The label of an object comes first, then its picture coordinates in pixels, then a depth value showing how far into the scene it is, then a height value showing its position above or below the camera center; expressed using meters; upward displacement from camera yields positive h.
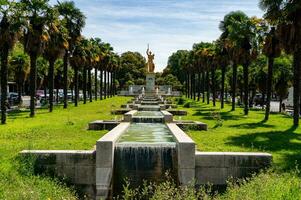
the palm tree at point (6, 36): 29.38 +3.14
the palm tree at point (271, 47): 32.91 +2.83
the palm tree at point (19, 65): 59.41 +2.66
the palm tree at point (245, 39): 38.97 +4.03
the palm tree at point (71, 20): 47.44 +6.68
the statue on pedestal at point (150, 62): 96.57 +5.10
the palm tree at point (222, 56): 51.83 +3.47
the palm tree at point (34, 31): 34.78 +3.99
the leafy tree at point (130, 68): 133.00 +5.38
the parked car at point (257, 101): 76.50 -2.07
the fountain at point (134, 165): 15.81 -2.61
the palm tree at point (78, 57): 55.14 +3.43
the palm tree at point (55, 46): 38.34 +3.45
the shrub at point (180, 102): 61.50 -1.84
